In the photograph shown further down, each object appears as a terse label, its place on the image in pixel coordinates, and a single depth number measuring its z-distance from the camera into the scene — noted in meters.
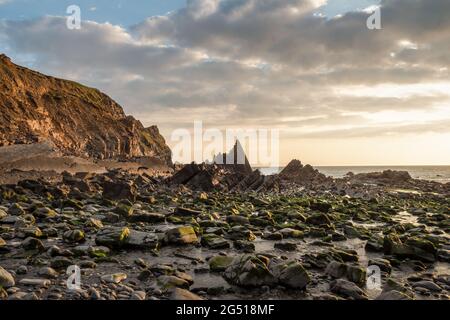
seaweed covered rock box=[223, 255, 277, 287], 7.48
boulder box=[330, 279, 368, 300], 7.07
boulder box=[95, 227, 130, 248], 10.14
